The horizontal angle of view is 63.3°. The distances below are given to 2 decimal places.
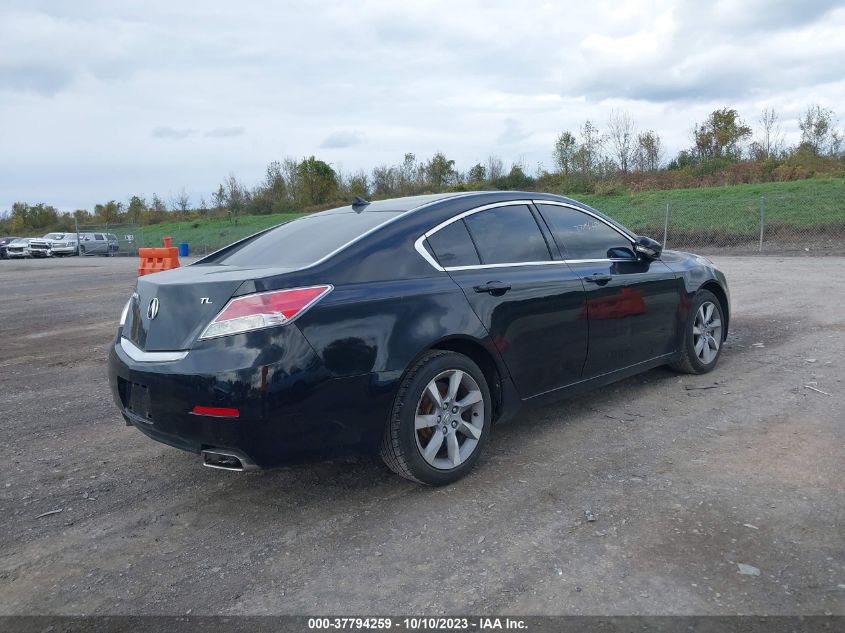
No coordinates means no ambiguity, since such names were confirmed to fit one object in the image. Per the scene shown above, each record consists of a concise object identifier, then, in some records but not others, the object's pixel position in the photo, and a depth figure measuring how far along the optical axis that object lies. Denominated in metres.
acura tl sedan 3.12
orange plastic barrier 13.16
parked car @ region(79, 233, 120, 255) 41.00
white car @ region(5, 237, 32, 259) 40.19
